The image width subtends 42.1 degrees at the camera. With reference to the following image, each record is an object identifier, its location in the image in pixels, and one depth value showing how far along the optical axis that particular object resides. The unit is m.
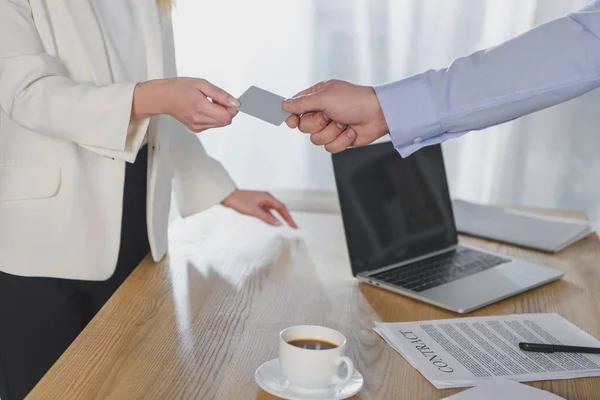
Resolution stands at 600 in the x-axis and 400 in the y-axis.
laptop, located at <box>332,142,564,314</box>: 1.39
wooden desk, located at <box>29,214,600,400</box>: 1.01
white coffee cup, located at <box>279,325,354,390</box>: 0.95
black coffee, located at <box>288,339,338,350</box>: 0.99
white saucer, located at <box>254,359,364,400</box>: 0.97
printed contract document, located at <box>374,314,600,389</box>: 1.06
